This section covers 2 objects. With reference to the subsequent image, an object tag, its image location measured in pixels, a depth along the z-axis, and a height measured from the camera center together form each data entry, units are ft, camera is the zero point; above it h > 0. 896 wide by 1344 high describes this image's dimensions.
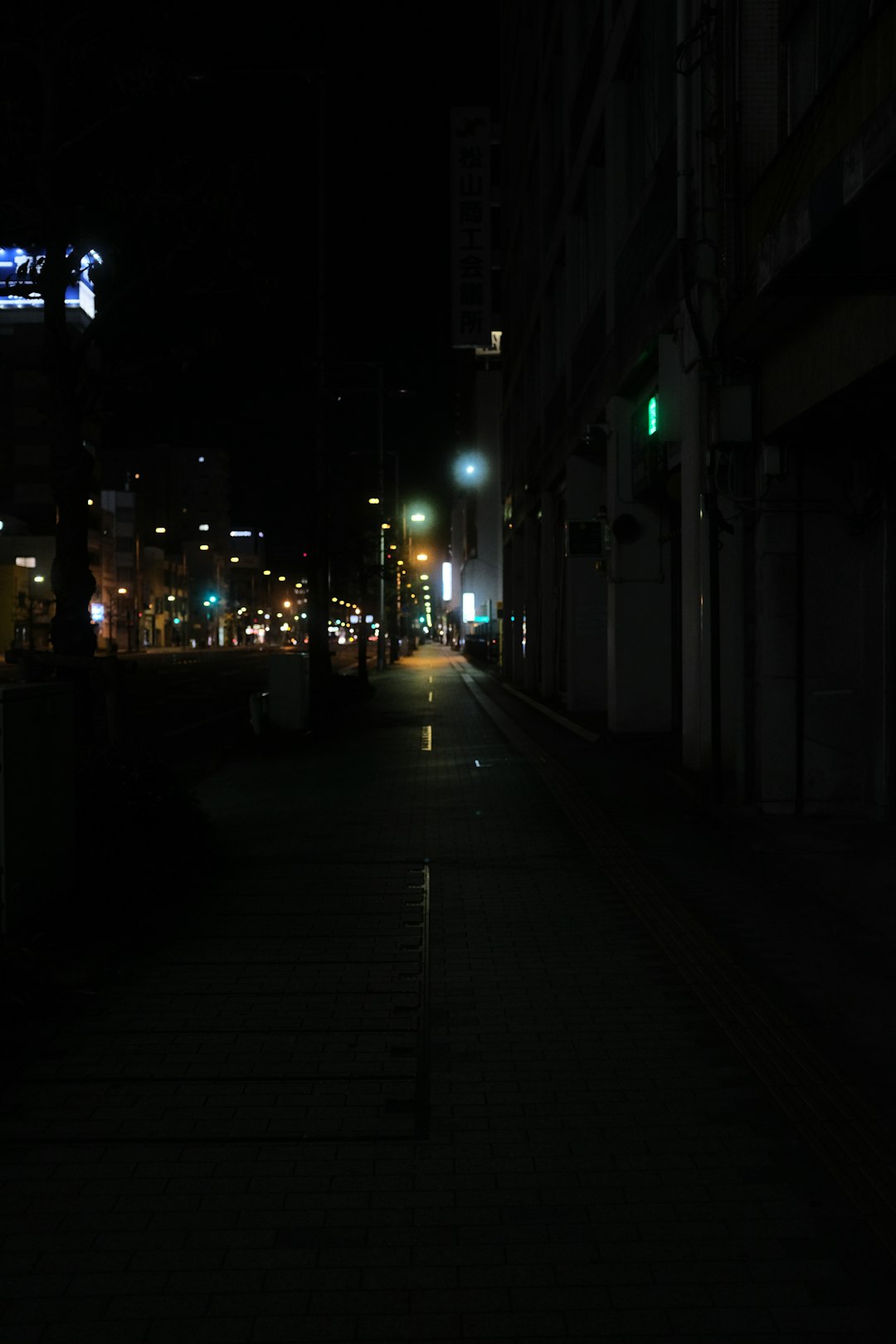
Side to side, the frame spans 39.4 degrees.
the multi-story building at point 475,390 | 121.60 +42.32
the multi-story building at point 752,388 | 26.35 +6.61
